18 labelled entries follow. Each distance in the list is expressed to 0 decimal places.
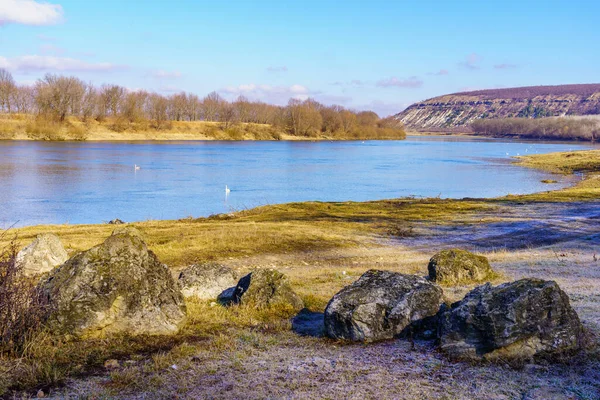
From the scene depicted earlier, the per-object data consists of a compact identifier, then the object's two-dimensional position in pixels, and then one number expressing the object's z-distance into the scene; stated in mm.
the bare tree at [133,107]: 130000
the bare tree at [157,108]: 141000
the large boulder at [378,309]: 7664
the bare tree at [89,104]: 124725
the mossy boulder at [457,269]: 11703
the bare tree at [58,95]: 118062
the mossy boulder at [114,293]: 7516
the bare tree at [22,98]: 125981
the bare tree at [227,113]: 155362
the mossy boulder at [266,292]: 9477
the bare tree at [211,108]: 164125
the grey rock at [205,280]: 10438
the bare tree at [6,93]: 126438
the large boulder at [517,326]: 6754
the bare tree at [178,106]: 154750
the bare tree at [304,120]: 145500
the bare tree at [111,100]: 131625
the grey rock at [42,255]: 12615
